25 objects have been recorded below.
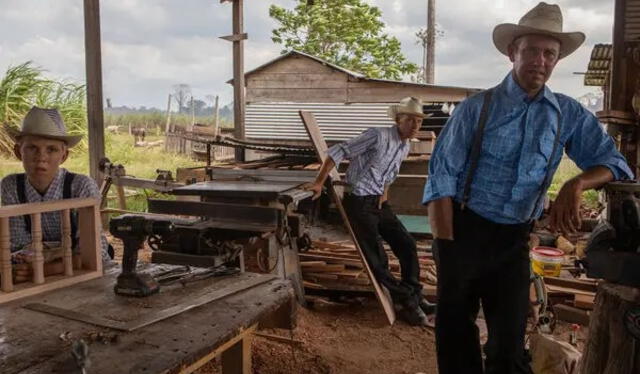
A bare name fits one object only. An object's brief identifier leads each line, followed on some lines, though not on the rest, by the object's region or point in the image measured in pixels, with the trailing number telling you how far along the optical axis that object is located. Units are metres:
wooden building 11.09
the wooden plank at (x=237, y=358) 2.73
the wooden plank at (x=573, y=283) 5.54
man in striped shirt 5.20
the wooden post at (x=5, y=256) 2.16
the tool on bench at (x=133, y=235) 2.33
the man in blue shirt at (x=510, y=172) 2.60
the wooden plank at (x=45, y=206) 2.18
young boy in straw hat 2.91
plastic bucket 5.86
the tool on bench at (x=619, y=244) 2.06
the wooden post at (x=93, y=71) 5.65
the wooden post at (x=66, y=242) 2.45
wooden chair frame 2.19
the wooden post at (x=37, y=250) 2.27
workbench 1.65
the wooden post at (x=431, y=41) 16.72
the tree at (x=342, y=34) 19.17
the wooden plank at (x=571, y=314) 5.11
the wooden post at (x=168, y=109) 19.26
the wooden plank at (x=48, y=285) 2.21
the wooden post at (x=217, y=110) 16.62
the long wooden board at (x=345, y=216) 5.15
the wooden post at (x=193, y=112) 21.73
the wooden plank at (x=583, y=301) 5.20
